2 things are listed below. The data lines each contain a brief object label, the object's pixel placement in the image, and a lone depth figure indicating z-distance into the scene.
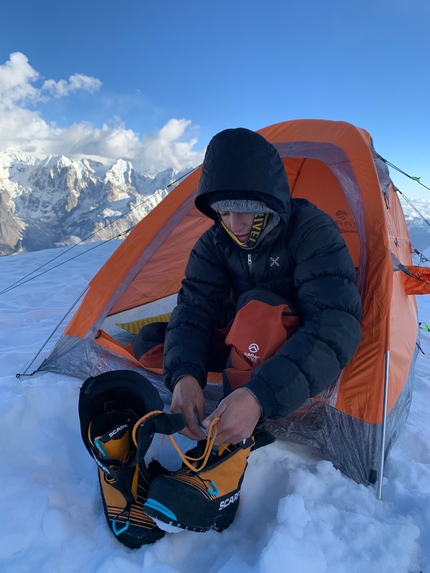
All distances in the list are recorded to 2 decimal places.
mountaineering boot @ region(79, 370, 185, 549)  1.18
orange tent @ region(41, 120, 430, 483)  1.63
